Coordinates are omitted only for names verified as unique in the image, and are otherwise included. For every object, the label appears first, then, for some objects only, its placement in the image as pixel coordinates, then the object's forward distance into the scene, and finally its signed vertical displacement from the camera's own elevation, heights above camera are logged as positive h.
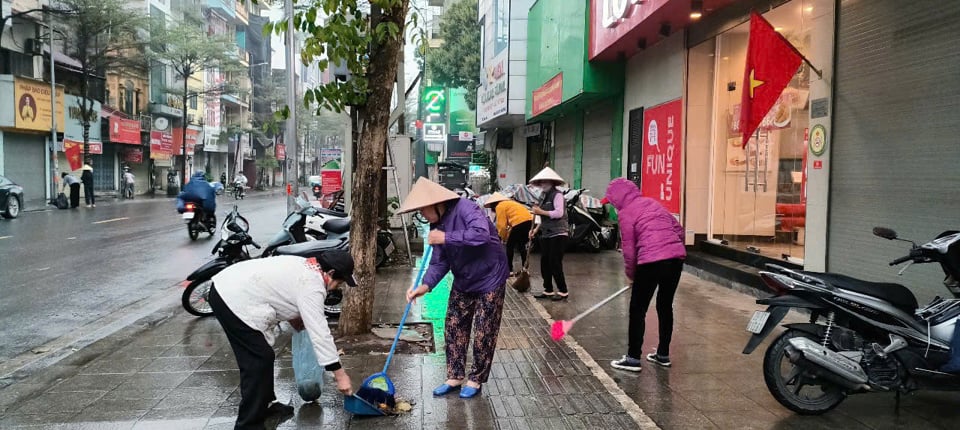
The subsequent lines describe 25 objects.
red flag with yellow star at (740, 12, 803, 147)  7.60 +1.33
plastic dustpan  4.16 -1.45
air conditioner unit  26.81 +5.11
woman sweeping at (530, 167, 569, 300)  8.20 -0.55
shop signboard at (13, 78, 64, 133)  25.50 +2.71
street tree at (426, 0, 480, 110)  35.03 +6.95
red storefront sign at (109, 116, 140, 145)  32.88 +2.22
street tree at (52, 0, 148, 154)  27.75 +6.11
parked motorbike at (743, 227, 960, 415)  4.12 -0.97
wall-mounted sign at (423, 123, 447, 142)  49.08 +3.46
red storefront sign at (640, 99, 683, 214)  11.04 +0.49
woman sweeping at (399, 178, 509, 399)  4.55 -0.69
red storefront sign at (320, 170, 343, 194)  20.25 -0.11
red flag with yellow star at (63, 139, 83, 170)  28.50 +0.90
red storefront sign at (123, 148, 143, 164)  35.75 +1.01
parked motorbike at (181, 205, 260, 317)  7.05 -1.07
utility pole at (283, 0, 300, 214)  17.62 +1.18
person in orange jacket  9.02 -0.54
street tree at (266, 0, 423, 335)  5.98 +0.57
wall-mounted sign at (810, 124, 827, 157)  7.31 +0.50
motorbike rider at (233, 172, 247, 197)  36.63 -0.36
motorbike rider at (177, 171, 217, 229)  14.13 -0.43
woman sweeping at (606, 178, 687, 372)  5.20 -0.59
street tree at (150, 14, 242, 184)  34.00 +6.69
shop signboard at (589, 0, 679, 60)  10.49 +2.81
